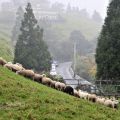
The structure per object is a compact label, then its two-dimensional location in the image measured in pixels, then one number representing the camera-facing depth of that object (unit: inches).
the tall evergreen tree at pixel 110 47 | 2046.0
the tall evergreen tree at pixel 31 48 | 2957.7
